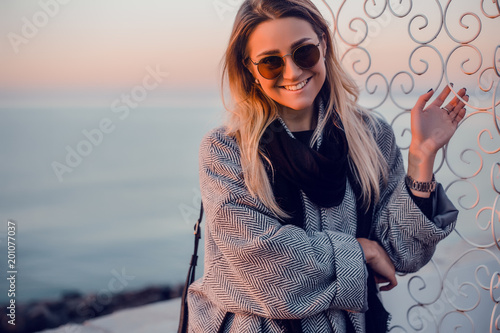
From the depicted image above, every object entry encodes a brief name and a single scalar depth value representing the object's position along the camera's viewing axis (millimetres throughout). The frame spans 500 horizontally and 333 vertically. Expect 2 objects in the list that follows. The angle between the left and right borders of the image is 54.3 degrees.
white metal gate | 1978
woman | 1479
